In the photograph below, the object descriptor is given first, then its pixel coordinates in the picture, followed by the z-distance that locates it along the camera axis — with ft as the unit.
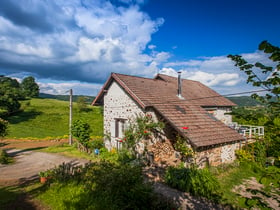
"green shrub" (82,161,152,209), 16.62
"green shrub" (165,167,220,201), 20.76
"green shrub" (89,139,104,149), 43.06
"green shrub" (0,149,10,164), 34.65
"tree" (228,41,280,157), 5.79
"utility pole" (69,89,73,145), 52.09
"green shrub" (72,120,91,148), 46.46
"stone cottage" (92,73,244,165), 30.14
